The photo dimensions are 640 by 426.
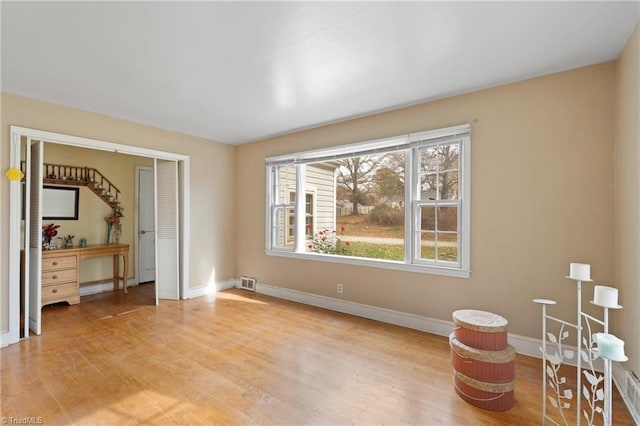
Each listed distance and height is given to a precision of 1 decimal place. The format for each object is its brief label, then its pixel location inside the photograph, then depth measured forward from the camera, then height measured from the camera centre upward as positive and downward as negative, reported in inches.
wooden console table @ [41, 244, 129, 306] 165.8 -33.9
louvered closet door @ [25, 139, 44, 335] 132.3 -8.2
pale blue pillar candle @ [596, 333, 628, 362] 54.2 -24.8
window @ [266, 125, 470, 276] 130.1 +5.1
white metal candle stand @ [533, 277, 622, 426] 57.4 -34.0
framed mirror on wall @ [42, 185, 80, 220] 182.5 +6.1
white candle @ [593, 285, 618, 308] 62.5 -17.7
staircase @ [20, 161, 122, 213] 181.8 +21.1
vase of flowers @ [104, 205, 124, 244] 204.4 -8.7
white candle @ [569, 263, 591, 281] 74.1 -14.7
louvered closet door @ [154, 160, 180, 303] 185.9 -11.0
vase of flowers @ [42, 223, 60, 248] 173.9 -12.7
